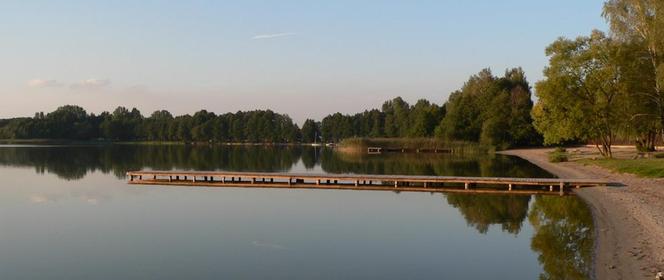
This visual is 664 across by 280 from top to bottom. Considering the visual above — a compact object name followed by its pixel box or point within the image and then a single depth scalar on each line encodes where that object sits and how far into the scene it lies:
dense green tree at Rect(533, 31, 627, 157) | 38.25
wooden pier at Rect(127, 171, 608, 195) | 26.67
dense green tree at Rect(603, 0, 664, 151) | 34.19
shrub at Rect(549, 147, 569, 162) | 44.08
